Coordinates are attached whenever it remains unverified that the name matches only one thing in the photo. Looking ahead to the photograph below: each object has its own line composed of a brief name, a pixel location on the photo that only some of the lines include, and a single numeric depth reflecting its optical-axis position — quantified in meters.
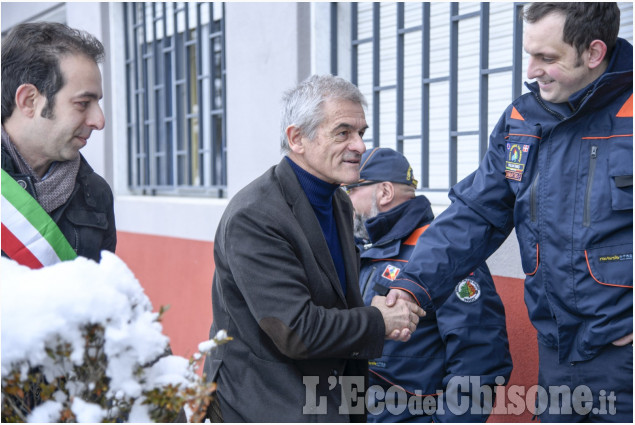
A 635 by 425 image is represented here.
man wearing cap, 2.95
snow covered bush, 1.37
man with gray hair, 2.25
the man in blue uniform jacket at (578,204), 2.36
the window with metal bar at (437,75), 4.20
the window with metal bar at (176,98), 6.52
